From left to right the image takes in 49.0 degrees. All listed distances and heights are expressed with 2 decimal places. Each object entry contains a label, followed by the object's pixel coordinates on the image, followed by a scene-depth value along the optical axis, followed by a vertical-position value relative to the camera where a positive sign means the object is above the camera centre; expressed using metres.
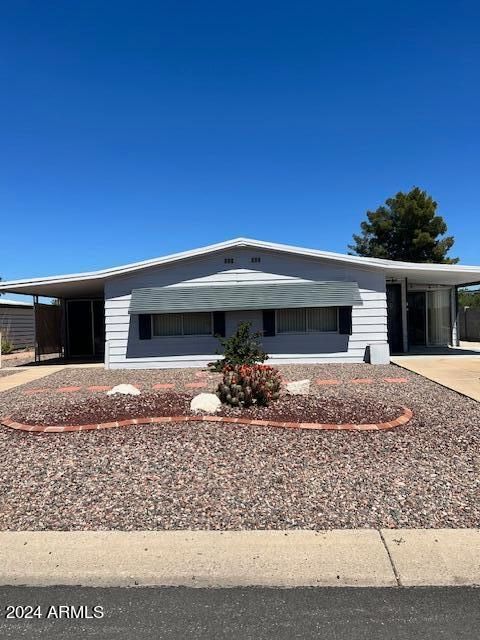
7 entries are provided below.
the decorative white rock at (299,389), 8.47 -1.03
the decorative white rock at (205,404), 7.11 -1.06
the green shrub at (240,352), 8.49 -0.42
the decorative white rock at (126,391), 8.65 -1.04
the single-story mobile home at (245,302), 15.12 +0.70
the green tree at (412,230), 36.56 +6.58
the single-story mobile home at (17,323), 24.94 +0.34
